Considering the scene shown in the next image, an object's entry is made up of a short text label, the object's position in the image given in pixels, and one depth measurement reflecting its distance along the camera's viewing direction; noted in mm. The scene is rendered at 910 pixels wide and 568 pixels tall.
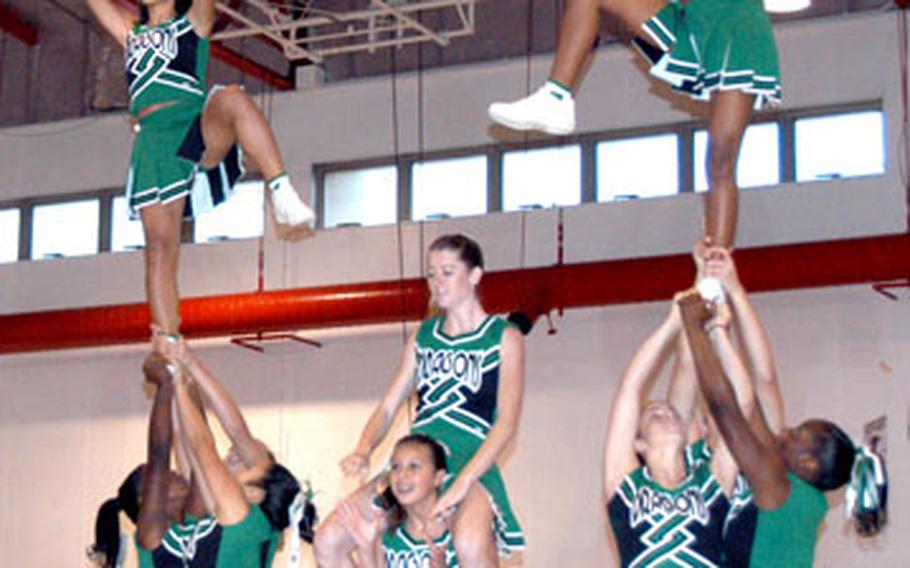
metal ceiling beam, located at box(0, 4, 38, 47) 15812
